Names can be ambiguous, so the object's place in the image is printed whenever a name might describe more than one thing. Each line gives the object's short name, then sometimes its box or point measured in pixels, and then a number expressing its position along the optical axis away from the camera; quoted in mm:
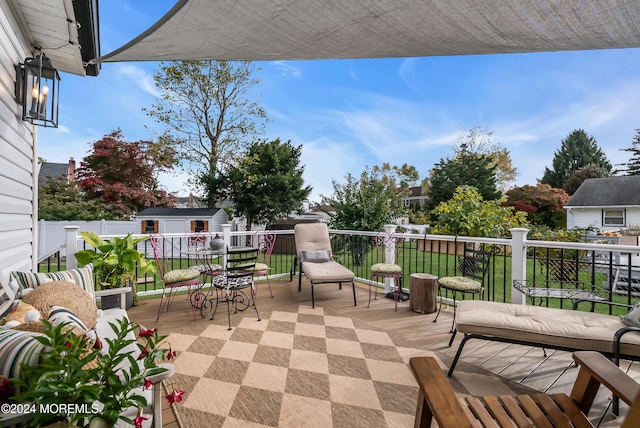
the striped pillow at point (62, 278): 2258
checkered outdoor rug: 1944
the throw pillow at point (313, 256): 5016
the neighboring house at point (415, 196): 31936
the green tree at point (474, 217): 6320
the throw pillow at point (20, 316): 1601
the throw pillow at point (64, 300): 2021
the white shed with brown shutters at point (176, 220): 14320
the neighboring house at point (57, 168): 19881
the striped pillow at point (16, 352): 1006
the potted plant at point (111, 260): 3541
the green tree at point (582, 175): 22344
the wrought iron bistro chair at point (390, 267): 4203
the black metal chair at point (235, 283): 3648
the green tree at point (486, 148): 19672
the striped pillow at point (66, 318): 1668
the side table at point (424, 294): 3945
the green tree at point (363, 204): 7938
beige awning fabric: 1492
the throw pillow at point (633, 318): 2107
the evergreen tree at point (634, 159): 22953
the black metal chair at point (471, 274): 3352
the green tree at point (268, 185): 15695
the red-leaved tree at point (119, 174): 14633
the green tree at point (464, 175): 19234
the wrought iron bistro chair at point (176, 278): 3742
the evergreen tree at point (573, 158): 25938
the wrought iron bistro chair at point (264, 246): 4633
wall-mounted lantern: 2568
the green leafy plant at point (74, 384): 866
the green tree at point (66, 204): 12727
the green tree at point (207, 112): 12346
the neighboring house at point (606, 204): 14625
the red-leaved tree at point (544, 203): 18672
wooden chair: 1171
